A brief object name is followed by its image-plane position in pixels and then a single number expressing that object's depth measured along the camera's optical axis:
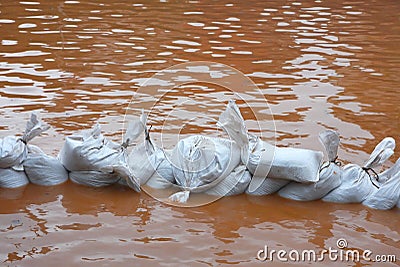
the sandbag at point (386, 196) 4.17
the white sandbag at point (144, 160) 4.41
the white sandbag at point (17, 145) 4.31
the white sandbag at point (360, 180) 4.26
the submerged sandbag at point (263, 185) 4.32
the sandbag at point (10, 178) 4.38
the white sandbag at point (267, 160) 4.19
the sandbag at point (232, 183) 4.31
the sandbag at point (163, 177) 4.42
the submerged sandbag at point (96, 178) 4.43
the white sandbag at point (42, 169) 4.43
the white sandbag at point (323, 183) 4.24
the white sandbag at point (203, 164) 4.27
